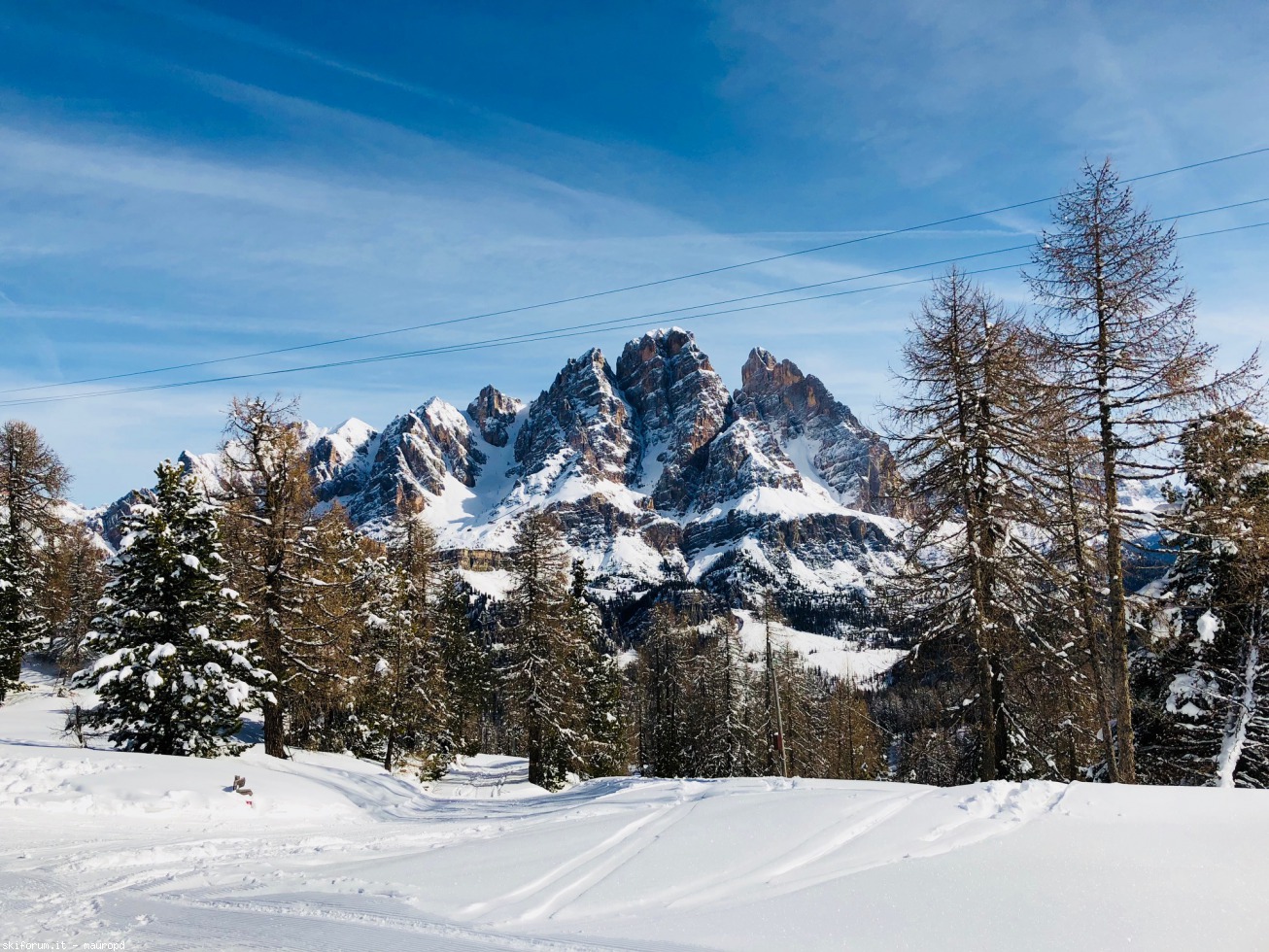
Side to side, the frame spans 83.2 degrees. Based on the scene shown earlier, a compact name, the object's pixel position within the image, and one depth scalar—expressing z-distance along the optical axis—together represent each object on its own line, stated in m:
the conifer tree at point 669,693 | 43.19
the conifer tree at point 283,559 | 19.08
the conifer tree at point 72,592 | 36.25
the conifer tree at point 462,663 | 37.17
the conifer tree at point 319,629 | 19.56
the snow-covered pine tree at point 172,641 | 16.41
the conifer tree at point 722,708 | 38.69
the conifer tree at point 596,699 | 33.62
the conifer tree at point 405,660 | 28.45
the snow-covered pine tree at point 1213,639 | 12.22
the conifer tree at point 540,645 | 27.14
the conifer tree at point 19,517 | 27.38
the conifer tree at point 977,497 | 13.62
